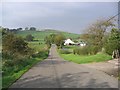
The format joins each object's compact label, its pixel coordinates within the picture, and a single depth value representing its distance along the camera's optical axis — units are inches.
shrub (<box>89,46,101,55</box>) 1876.0
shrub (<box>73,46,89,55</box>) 1956.0
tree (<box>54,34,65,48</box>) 4220.5
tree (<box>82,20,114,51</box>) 2155.8
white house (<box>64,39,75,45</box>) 5292.3
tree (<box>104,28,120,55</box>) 1388.5
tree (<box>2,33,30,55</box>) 1208.9
